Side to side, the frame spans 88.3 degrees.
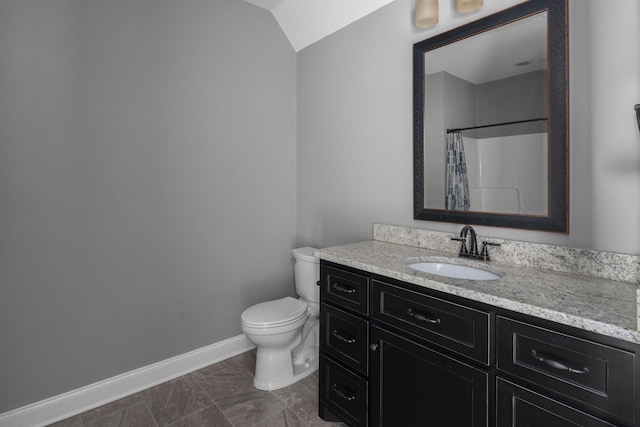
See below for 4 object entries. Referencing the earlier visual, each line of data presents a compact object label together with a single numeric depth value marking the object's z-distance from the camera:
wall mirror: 1.41
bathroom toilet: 2.02
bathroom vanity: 0.89
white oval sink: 1.51
